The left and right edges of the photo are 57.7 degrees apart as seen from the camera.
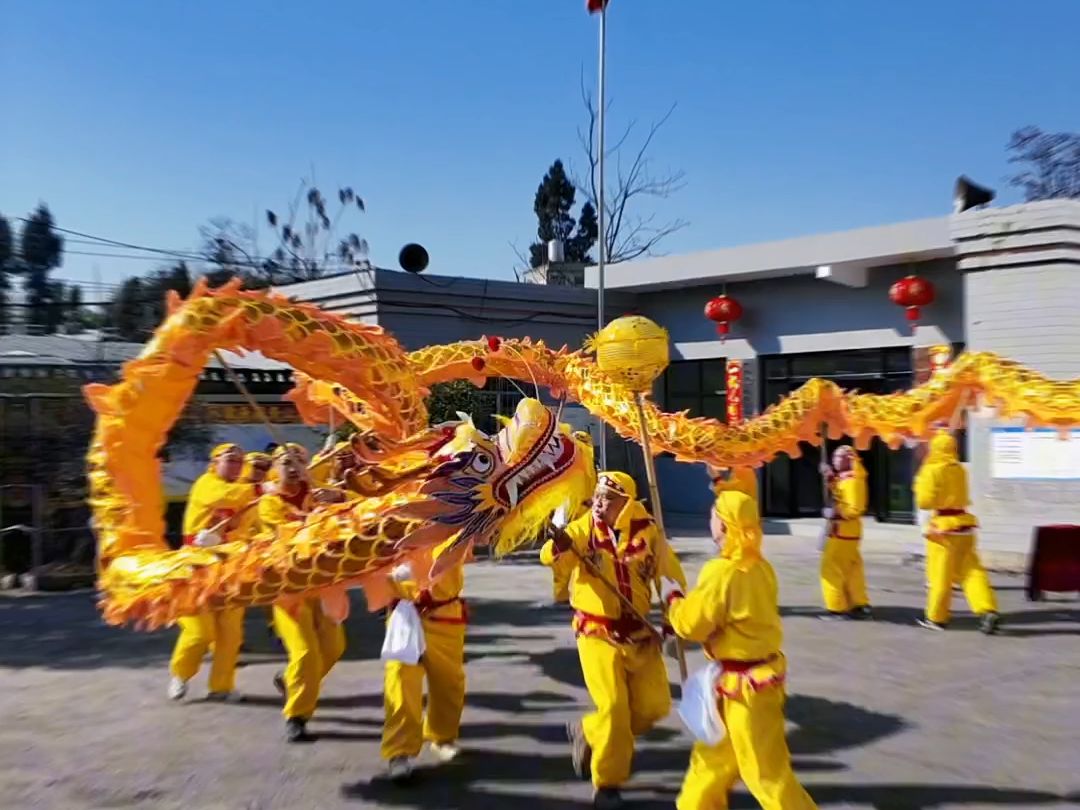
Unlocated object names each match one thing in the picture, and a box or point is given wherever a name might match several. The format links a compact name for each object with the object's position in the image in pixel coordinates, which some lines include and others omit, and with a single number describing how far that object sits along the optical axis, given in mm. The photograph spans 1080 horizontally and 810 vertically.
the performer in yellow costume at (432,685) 4930
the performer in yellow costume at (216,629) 6457
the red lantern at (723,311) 15375
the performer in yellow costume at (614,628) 4613
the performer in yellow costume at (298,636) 5586
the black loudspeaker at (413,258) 15453
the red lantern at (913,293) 13102
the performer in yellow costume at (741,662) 3846
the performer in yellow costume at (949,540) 8305
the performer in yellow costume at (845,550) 8891
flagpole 14211
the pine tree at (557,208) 39000
